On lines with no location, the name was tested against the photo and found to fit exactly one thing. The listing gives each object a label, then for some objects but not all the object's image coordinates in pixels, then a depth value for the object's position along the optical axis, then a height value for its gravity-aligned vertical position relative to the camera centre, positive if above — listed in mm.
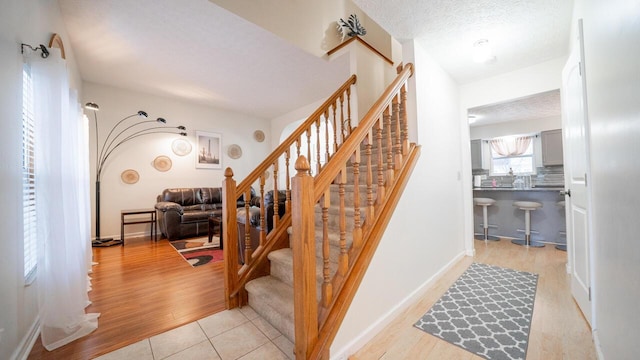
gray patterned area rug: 1472 -1103
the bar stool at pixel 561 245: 3465 -1118
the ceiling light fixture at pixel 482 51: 2244 +1283
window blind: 1548 +62
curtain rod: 1523 +963
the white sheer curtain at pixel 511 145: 4968 +674
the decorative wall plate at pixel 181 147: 5188 +896
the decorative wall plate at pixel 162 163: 4960 +503
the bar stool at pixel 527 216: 3658 -691
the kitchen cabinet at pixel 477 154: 5211 +504
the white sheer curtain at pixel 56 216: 1491 -191
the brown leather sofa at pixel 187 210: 4230 -515
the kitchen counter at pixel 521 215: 3742 -714
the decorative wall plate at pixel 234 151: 6027 +871
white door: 1622 +26
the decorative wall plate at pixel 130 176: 4578 +217
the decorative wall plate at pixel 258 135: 6496 +1377
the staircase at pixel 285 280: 1571 -837
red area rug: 3121 -1041
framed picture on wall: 5516 +859
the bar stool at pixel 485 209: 4035 -590
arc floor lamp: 4129 +1037
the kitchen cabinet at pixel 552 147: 4273 +510
